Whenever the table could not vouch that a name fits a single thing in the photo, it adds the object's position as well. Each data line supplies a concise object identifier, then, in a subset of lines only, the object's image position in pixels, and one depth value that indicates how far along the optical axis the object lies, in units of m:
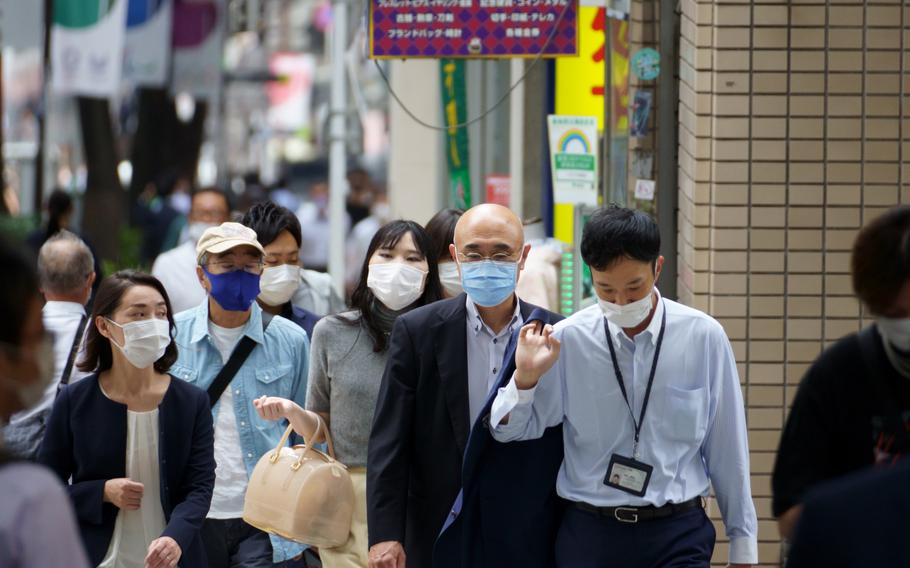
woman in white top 10.92
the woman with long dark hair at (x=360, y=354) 12.21
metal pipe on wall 14.95
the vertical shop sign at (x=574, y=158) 18.78
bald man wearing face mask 10.95
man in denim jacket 12.52
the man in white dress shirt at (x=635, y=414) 10.16
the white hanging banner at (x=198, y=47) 48.19
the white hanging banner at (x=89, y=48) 38.12
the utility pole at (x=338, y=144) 31.67
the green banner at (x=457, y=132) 27.33
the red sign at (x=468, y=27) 17.33
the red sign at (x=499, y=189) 27.05
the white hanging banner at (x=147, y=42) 44.00
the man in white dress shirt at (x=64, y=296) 13.50
